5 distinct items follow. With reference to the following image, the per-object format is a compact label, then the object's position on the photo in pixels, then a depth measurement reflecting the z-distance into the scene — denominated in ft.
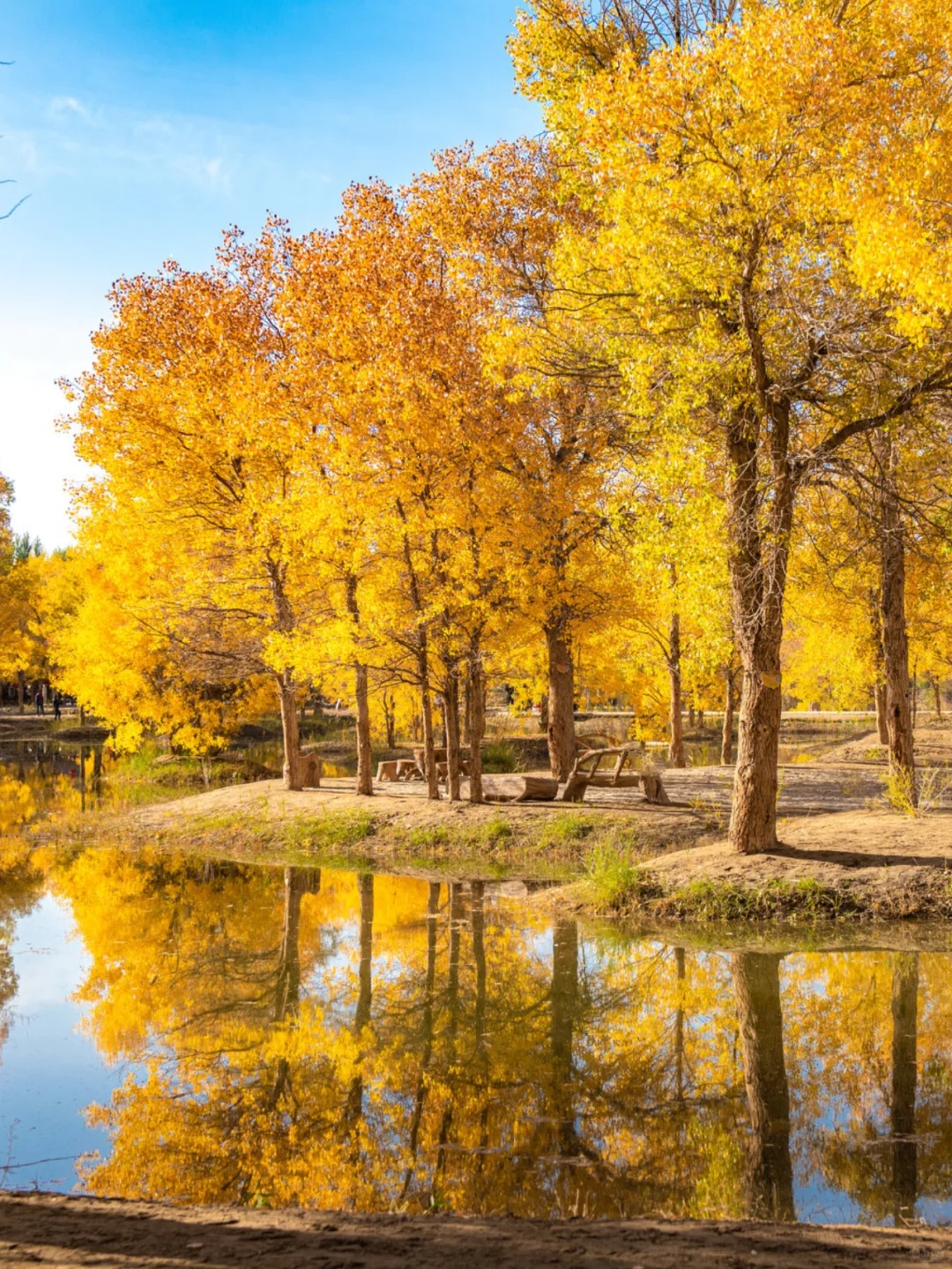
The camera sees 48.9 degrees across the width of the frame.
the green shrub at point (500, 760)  92.02
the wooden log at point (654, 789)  57.41
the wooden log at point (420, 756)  76.01
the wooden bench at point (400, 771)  76.69
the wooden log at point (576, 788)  56.95
